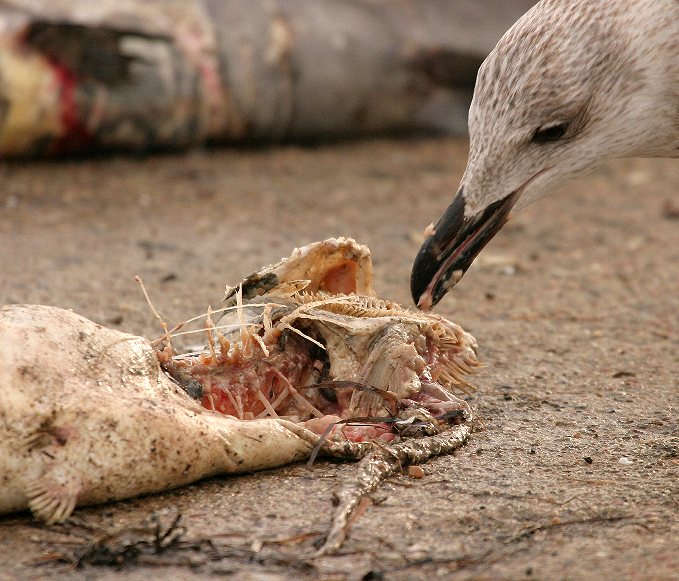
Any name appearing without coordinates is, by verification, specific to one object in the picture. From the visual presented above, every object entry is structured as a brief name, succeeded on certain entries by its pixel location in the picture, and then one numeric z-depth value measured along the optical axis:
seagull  5.69
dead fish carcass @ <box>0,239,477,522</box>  4.53
